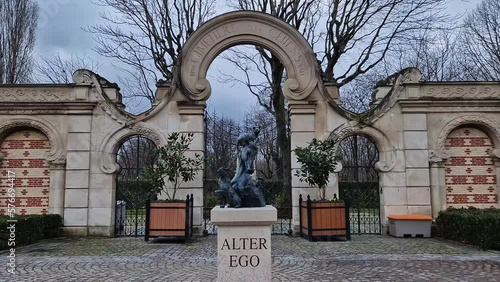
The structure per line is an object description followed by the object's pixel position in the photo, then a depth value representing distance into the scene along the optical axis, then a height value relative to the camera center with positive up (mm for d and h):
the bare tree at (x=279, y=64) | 18609 +5712
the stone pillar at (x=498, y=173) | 11844 +169
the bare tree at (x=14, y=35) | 20609 +7598
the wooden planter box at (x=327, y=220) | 10609 -1117
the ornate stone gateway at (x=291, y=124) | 11719 +1657
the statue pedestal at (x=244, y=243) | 5168 -860
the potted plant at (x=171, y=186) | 10531 -215
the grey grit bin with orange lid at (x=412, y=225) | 11109 -1318
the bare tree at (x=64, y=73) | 22448 +6080
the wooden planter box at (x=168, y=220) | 10516 -1108
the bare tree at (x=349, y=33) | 18734 +7083
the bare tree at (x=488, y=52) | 20547 +6886
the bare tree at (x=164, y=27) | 19625 +7719
